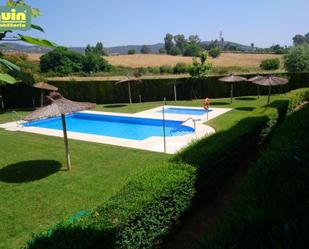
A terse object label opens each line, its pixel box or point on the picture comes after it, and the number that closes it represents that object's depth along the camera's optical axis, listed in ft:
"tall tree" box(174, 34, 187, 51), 551.59
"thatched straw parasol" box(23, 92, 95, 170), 34.31
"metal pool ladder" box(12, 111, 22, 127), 63.90
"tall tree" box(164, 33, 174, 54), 526.16
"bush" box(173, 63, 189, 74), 176.04
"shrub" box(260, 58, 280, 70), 188.34
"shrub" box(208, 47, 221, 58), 285.43
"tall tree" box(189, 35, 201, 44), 594.45
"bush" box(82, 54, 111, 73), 224.94
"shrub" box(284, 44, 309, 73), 114.32
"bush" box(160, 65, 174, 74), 189.07
